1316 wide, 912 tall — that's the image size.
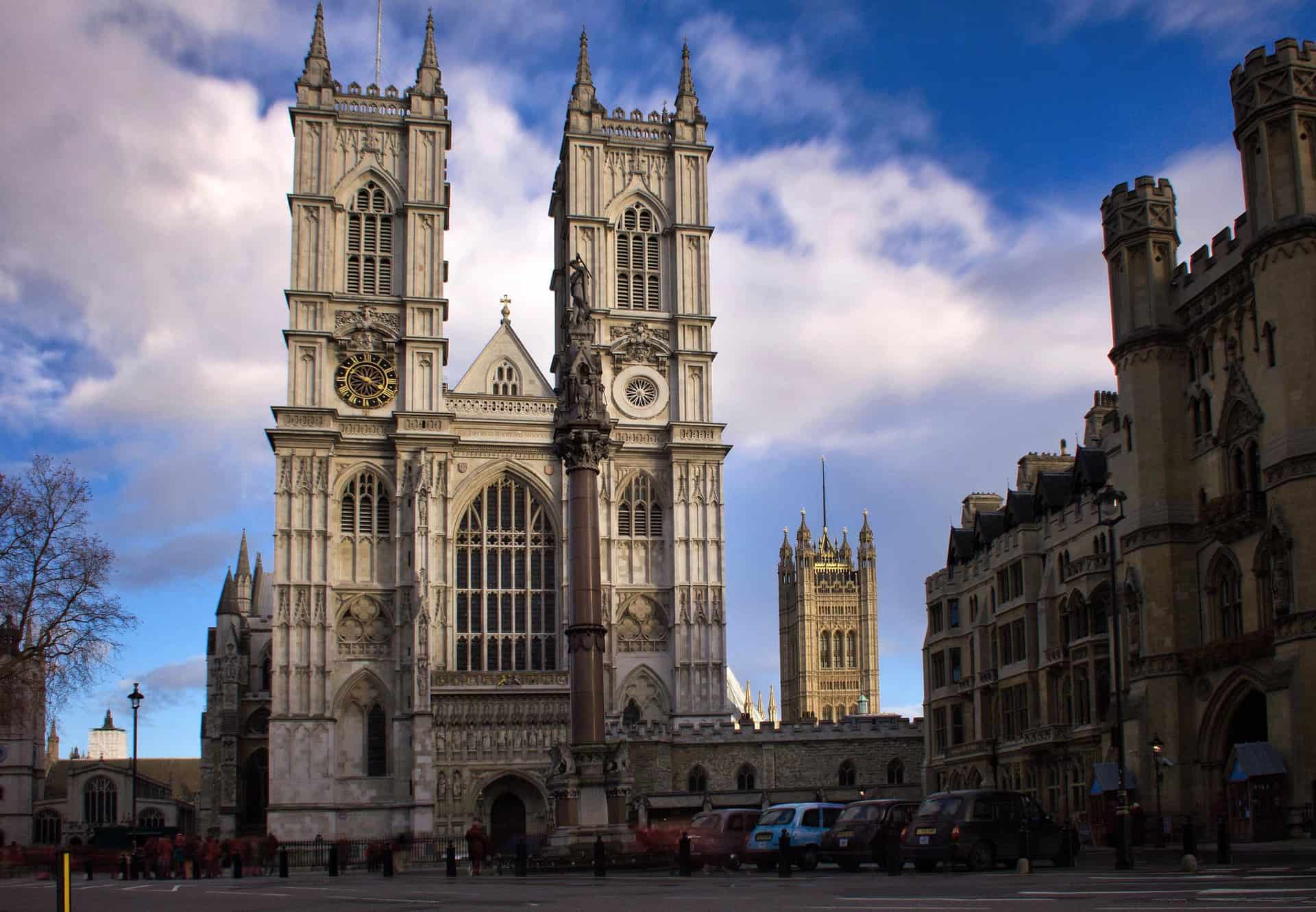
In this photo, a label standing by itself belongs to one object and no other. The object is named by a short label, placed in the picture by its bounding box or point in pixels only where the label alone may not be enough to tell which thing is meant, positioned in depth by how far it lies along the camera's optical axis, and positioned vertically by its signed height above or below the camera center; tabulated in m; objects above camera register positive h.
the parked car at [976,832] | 23.06 -2.02
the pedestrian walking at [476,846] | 31.34 -2.81
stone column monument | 28.77 +1.79
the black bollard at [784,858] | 23.62 -2.40
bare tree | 33.84 +3.17
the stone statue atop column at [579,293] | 31.75 +8.92
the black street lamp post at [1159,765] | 30.00 -1.42
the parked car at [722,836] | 28.77 -2.57
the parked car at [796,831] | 27.94 -2.38
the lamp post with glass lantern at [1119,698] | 21.34 -0.02
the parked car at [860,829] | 26.08 -2.19
